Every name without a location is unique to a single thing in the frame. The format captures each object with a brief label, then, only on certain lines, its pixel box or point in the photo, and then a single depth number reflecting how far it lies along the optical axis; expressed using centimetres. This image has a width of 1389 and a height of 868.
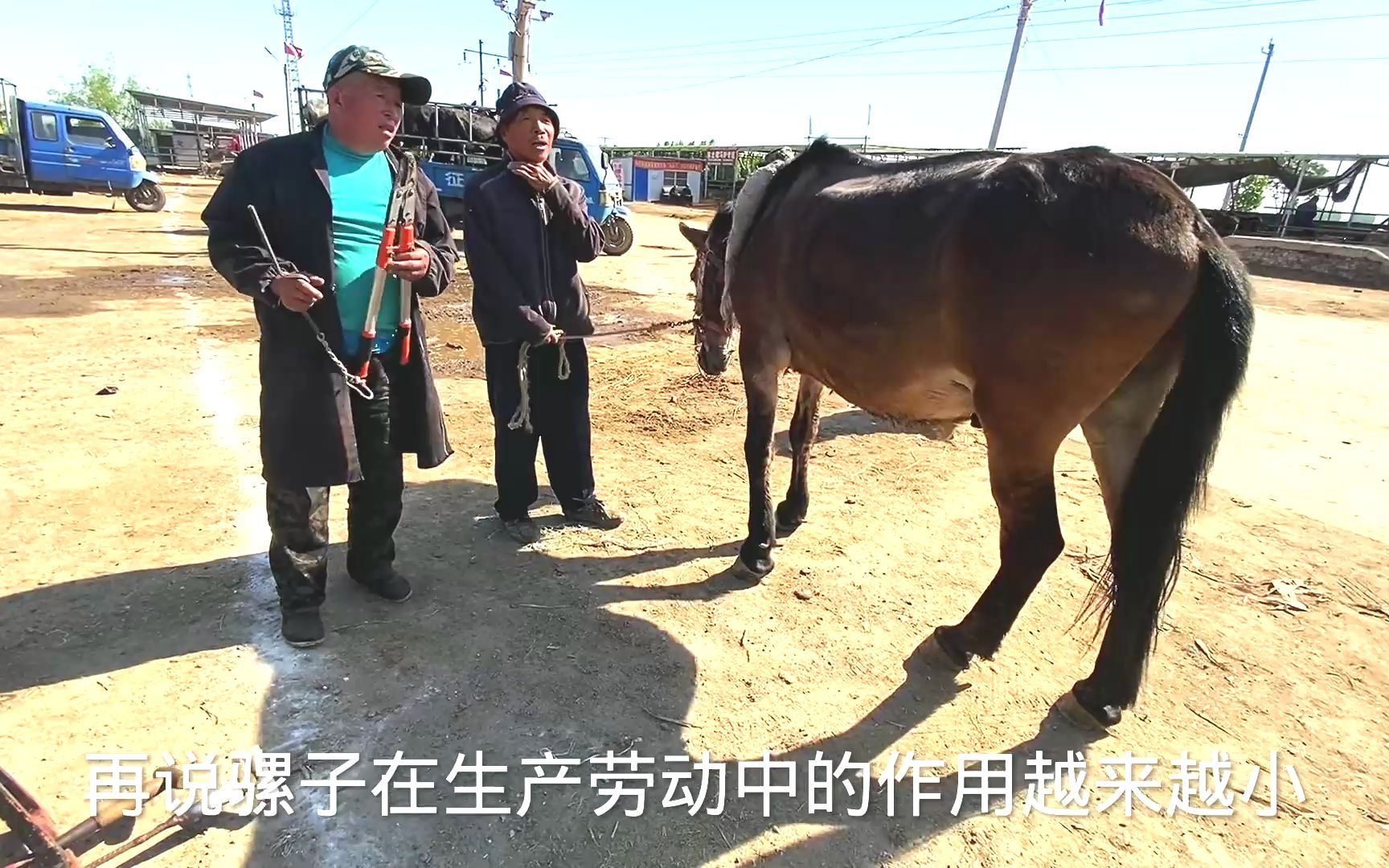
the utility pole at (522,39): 1656
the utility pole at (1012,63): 2150
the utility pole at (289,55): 3244
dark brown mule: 223
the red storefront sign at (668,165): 4141
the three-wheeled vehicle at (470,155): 1464
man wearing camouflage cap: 250
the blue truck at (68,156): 1894
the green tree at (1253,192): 2808
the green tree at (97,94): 5497
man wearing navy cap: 331
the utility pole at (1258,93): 4081
